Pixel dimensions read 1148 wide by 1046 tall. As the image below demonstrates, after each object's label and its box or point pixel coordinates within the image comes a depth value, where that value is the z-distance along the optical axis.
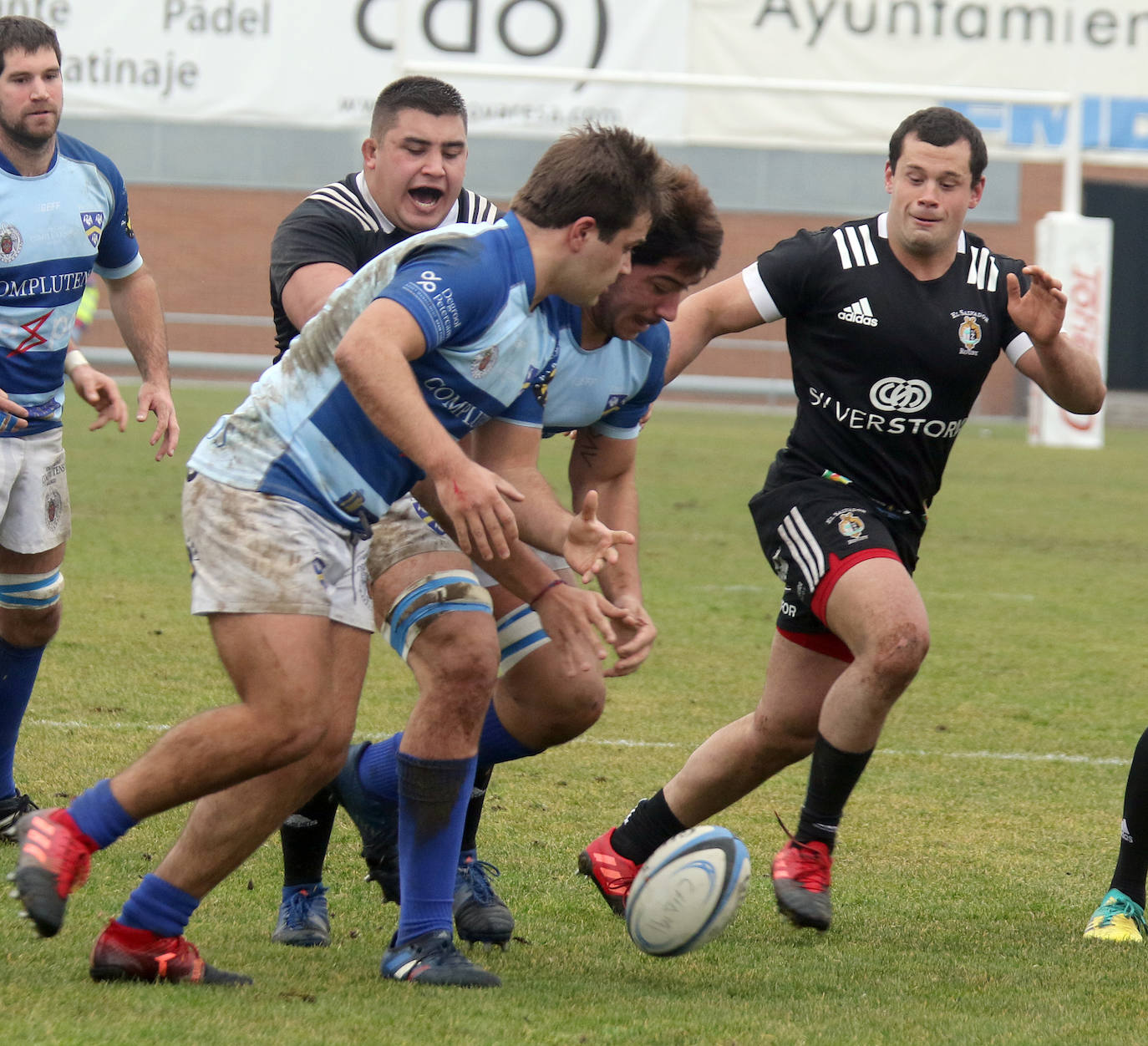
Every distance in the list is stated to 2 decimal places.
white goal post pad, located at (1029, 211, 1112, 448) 47.06
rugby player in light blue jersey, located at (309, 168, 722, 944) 8.19
